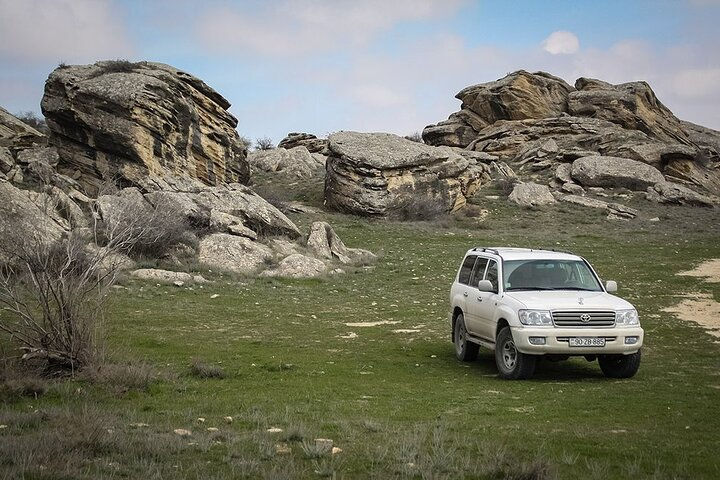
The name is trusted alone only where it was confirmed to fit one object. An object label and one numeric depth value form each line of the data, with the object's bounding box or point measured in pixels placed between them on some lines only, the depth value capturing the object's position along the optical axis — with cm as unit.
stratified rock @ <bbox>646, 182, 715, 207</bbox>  5269
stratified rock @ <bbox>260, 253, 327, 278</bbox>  2895
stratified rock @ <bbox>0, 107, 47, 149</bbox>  4693
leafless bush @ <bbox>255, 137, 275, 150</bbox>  9212
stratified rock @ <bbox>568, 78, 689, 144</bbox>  6619
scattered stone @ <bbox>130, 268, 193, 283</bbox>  2594
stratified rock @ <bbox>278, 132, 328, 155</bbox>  7496
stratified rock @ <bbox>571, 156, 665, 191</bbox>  5531
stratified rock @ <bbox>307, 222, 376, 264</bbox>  3272
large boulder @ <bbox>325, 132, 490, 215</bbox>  4562
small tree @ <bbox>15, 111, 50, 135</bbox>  7294
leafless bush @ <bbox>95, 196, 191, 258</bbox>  2775
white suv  1232
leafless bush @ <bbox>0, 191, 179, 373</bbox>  1218
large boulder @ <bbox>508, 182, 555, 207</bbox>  5103
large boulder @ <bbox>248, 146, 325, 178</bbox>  6000
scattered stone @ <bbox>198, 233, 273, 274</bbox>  2919
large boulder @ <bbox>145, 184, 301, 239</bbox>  3234
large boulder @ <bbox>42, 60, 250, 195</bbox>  3762
